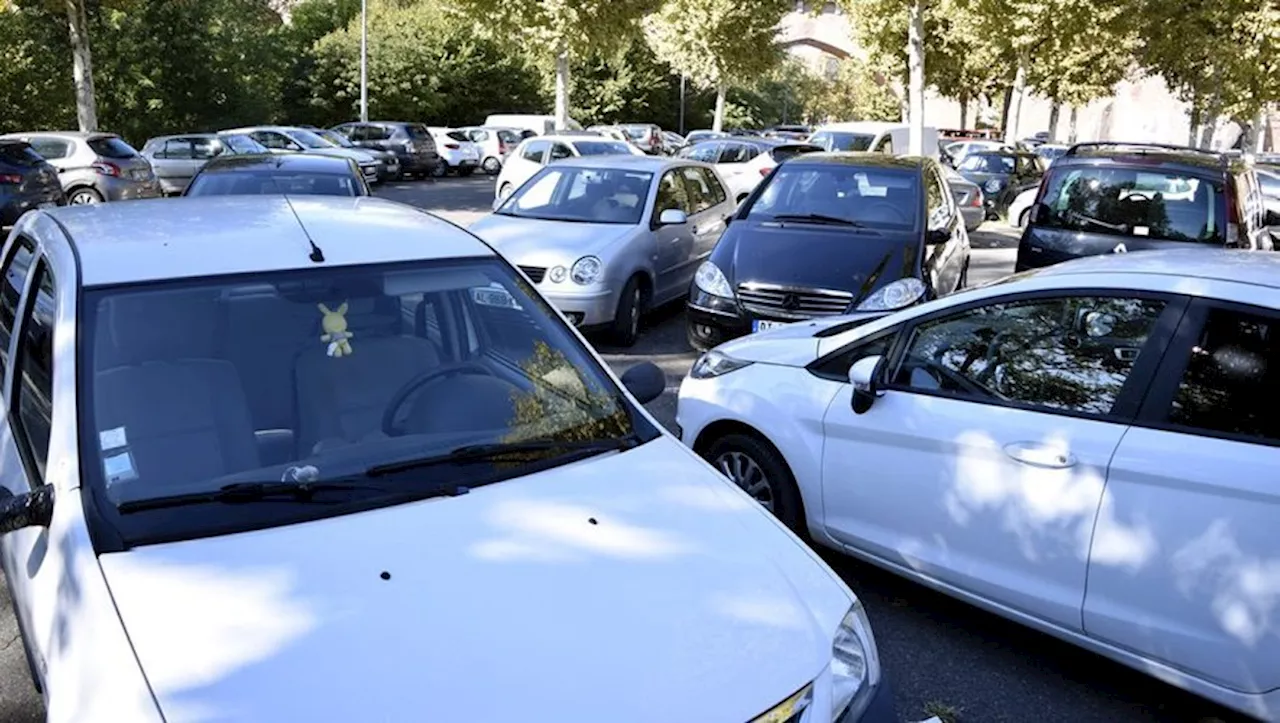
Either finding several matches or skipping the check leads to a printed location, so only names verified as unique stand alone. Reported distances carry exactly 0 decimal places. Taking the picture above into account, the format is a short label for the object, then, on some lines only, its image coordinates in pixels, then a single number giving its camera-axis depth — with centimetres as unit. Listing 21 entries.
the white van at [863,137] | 1828
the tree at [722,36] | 3553
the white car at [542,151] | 1822
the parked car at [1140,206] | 785
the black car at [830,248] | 724
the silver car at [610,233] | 805
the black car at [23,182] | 1376
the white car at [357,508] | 197
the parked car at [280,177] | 950
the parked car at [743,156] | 1844
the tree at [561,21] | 2491
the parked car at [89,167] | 1677
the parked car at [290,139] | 2339
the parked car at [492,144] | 3106
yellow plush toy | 294
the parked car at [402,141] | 2748
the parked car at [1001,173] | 2061
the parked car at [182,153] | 2138
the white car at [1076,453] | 304
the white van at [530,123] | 3400
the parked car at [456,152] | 2992
